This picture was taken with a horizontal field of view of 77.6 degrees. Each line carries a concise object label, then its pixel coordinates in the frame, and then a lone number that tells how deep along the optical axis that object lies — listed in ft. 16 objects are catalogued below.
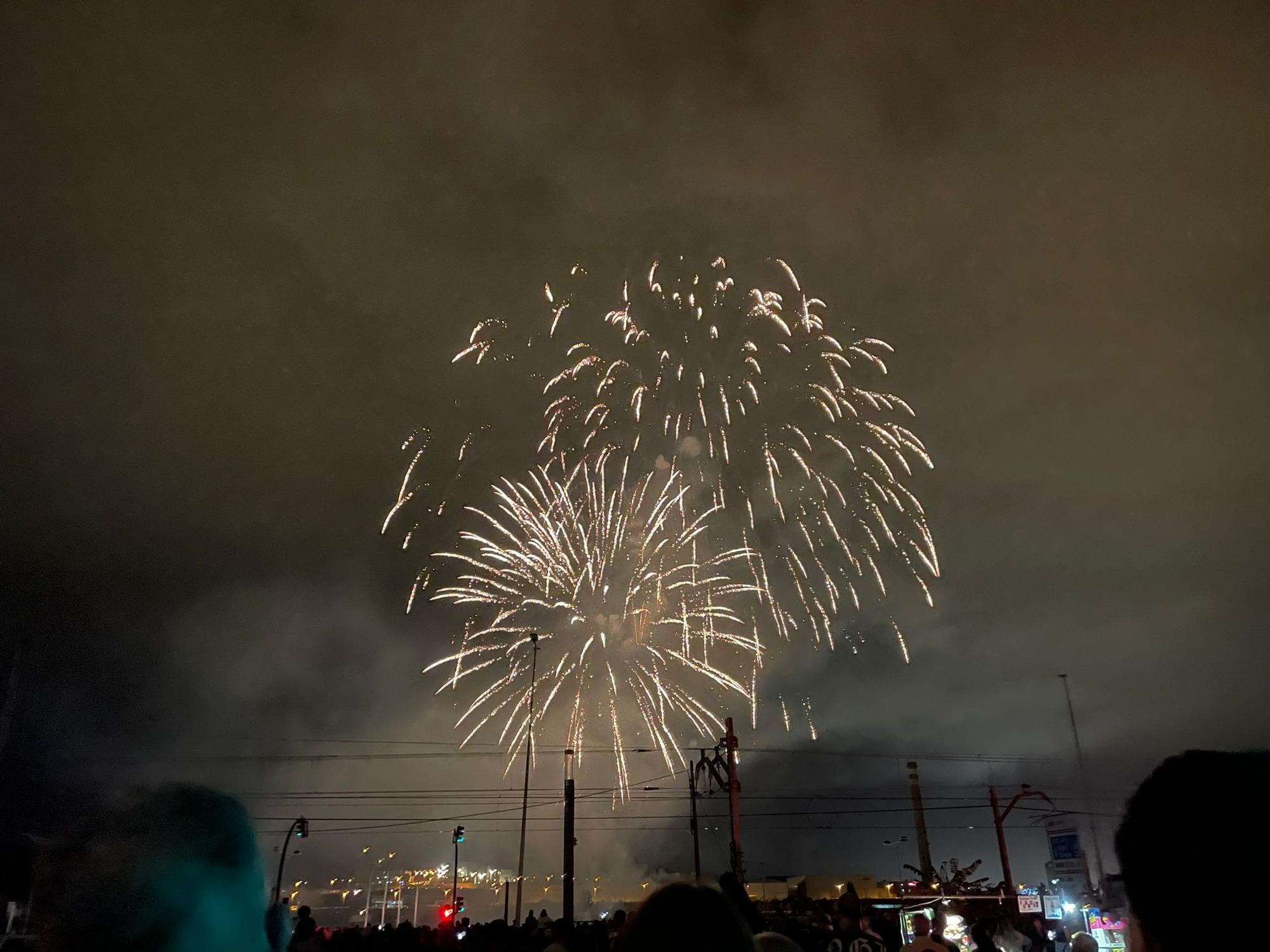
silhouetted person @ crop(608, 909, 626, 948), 38.52
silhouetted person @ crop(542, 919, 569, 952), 35.06
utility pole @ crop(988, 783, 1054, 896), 163.73
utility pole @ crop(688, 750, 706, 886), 134.10
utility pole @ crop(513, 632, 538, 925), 132.52
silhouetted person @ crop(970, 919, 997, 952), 28.14
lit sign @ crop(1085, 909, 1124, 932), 65.61
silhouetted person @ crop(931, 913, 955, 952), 24.63
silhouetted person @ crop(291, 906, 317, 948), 29.81
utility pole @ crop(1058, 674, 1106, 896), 160.09
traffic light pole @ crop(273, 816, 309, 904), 134.82
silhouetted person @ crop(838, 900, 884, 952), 26.32
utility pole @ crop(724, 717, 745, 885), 115.14
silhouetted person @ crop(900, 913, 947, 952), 24.03
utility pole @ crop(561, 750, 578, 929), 113.70
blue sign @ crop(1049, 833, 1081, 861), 163.29
